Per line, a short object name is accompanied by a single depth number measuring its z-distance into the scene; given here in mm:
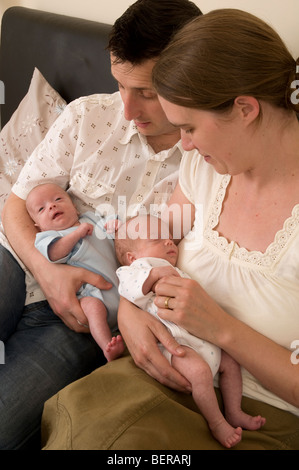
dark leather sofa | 2143
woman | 1175
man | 1428
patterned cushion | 2295
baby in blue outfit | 1544
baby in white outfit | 1185
